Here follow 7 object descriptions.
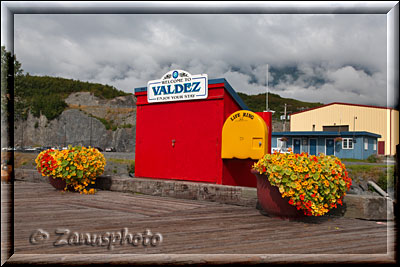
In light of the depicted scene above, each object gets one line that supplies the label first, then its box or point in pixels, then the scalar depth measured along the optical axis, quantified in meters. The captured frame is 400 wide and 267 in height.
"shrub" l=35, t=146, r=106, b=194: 7.30
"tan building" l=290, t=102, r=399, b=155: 36.84
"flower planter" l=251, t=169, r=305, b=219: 4.77
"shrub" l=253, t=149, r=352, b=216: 4.54
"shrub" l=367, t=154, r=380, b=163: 29.94
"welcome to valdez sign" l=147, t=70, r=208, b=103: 7.18
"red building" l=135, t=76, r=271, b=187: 6.99
